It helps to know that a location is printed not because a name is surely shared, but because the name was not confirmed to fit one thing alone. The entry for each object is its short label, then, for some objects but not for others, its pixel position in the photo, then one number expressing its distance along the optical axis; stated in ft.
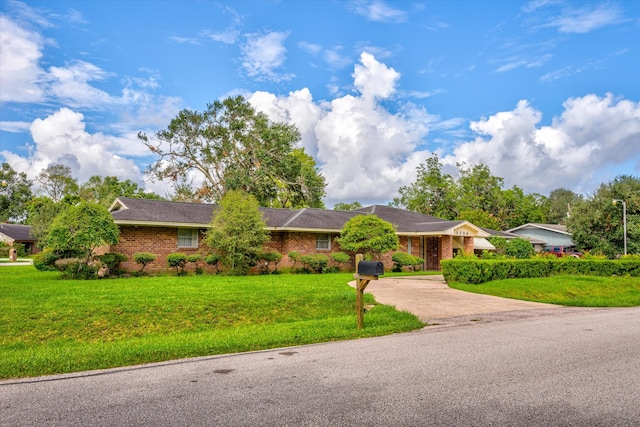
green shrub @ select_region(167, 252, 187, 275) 70.84
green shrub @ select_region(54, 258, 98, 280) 62.03
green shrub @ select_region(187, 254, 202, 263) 72.18
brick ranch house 72.54
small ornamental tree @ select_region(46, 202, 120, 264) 60.29
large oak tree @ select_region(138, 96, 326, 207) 133.69
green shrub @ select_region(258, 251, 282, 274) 76.73
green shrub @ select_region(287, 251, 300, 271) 80.28
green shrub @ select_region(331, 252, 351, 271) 81.92
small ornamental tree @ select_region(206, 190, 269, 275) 70.64
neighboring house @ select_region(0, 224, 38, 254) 174.09
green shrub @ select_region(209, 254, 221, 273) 73.10
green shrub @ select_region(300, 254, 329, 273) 78.18
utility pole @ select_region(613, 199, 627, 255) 105.38
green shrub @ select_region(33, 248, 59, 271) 62.90
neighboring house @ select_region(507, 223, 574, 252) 160.76
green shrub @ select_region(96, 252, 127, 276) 64.75
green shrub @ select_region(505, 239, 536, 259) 93.66
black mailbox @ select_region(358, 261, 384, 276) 29.01
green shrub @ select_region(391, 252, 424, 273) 87.30
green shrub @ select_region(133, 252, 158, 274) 68.44
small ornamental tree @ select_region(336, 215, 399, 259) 81.25
